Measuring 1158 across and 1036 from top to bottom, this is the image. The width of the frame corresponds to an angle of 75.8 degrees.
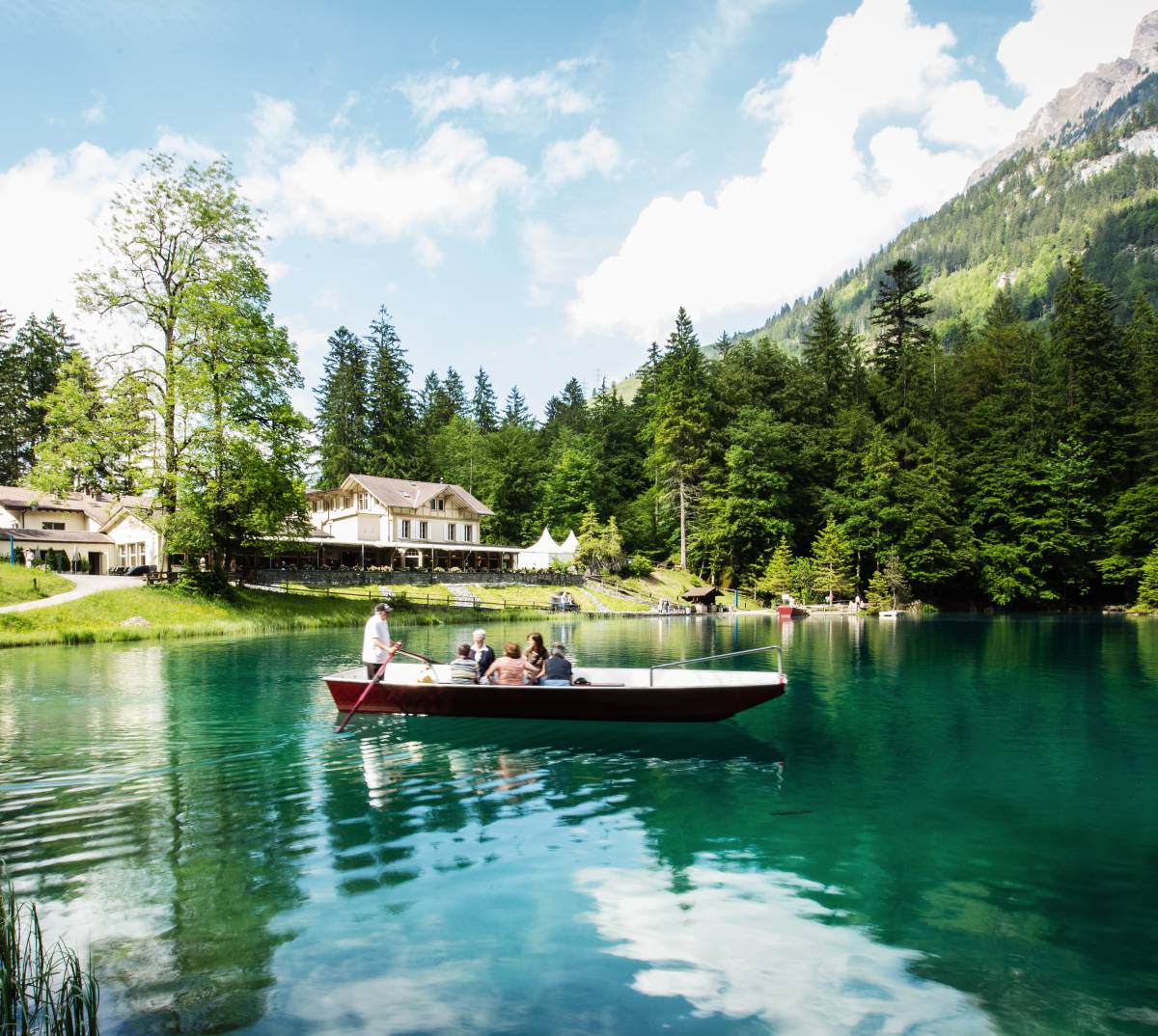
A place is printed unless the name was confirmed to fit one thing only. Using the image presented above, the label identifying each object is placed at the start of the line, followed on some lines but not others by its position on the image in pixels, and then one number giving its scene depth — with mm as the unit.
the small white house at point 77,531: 48906
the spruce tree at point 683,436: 72062
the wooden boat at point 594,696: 13672
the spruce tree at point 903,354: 66500
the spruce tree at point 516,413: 105938
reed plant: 4527
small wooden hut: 59500
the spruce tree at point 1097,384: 62594
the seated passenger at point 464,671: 15297
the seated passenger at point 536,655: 15095
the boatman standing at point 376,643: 15804
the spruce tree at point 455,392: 113312
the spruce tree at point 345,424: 80062
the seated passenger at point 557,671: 14594
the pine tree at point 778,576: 62594
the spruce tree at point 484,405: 110812
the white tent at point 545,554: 69750
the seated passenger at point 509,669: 14797
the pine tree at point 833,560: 60469
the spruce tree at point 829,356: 75150
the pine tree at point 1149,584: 55062
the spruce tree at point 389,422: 80750
